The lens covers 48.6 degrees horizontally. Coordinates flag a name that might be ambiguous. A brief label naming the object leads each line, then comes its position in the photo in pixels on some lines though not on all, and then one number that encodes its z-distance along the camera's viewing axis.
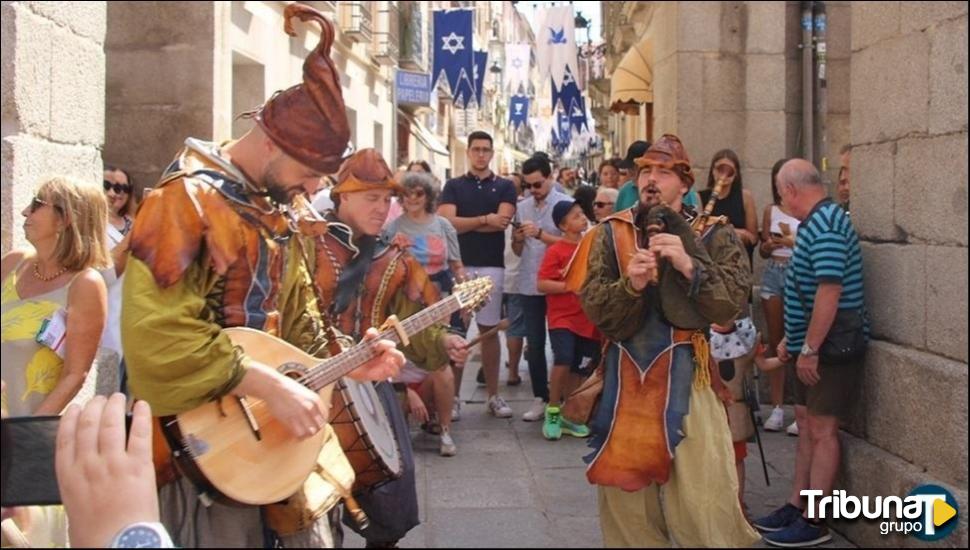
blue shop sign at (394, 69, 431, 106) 16.27
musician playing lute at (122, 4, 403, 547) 2.43
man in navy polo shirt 7.70
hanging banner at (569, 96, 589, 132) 23.61
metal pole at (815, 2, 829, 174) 8.33
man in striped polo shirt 4.63
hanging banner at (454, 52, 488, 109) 20.45
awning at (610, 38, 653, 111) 11.28
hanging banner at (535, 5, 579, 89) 20.14
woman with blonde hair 2.72
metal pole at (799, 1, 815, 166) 8.41
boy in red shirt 7.20
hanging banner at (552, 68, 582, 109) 21.39
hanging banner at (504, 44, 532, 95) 27.31
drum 3.15
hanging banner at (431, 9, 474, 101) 20.33
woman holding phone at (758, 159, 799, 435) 6.62
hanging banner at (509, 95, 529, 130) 34.31
